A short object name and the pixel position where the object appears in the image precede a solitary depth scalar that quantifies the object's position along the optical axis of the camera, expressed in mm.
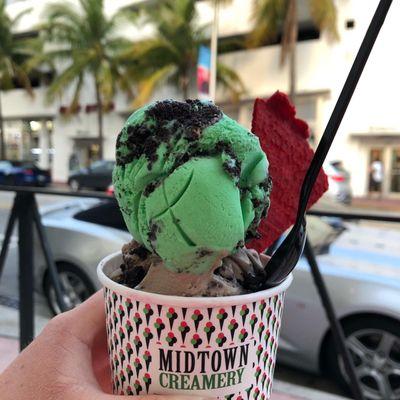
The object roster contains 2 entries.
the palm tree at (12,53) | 21719
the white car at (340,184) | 11445
